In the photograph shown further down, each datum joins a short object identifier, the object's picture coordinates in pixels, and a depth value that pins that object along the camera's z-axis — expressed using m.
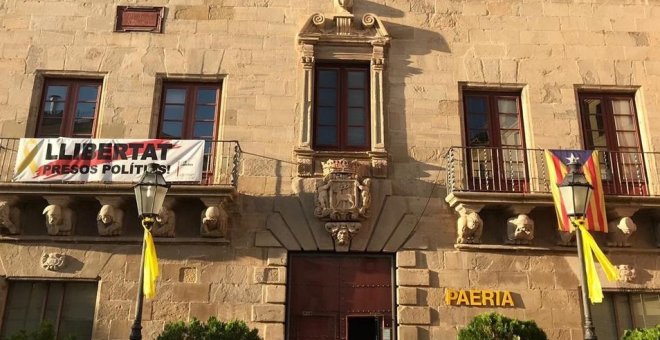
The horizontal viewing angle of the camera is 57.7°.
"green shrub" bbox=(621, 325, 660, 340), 8.60
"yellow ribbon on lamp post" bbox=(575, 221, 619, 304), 8.48
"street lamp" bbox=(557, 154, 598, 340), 8.07
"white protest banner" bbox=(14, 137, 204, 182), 10.73
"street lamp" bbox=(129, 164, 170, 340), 8.55
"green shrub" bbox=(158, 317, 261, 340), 8.84
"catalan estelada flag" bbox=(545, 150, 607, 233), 10.62
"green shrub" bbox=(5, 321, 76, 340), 8.52
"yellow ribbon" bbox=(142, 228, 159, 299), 8.66
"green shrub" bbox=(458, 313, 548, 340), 9.24
